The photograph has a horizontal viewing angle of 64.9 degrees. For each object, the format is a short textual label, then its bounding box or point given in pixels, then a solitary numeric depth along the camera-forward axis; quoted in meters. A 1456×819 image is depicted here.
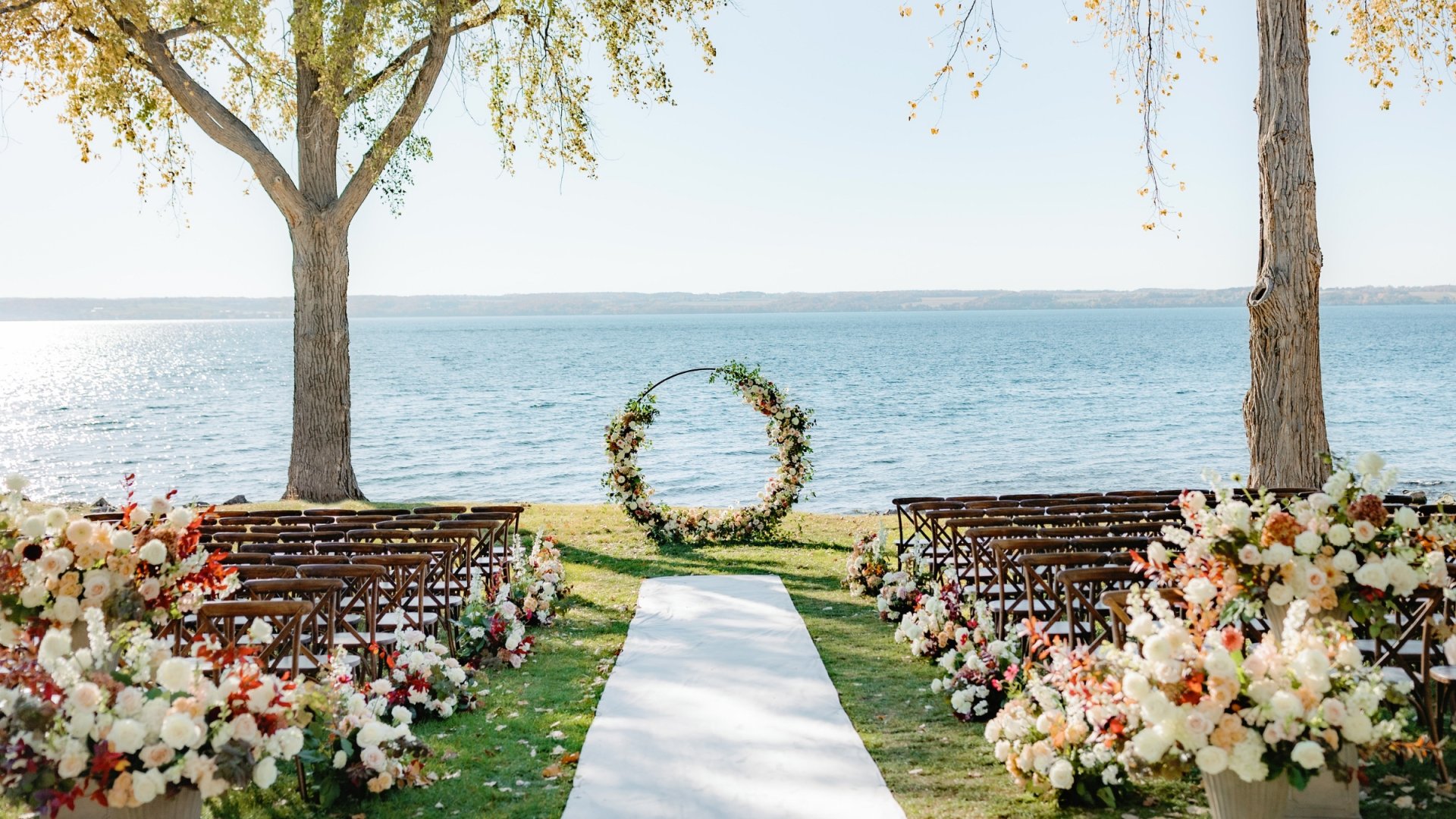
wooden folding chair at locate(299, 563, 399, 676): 7.02
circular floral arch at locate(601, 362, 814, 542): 14.16
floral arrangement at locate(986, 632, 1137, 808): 4.57
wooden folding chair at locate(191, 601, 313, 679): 5.86
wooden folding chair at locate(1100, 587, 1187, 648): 5.53
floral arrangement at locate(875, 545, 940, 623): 9.70
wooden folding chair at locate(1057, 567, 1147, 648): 6.39
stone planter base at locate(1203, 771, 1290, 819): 4.35
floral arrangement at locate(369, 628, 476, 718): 6.85
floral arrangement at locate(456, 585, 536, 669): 8.37
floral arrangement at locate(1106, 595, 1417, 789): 4.10
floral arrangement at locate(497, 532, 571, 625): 9.59
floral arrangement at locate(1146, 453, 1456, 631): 5.09
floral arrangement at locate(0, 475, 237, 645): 5.41
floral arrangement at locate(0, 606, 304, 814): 4.07
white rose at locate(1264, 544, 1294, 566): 5.07
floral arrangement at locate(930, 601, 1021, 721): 6.84
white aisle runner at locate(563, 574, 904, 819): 5.57
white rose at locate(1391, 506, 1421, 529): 5.15
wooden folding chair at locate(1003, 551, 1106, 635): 6.88
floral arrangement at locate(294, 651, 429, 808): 5.39
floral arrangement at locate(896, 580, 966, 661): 8.19
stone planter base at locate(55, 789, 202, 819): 4.28
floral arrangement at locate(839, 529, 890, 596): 10.83
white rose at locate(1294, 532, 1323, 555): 5.08
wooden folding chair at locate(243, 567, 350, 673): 6.39
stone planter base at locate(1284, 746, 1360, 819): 4.72
